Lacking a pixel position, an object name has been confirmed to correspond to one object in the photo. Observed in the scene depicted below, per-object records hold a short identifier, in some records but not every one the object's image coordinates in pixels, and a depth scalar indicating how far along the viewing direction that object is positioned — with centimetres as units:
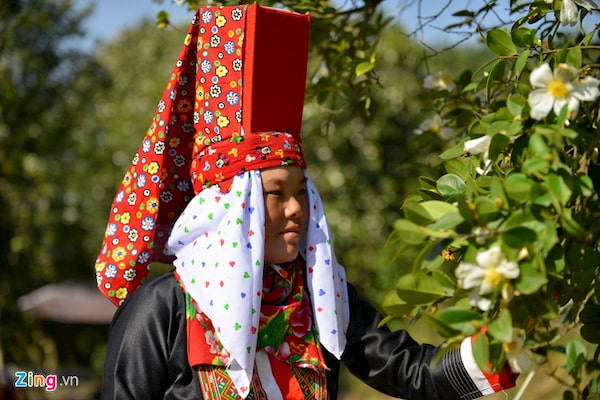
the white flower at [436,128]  318
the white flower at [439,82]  313
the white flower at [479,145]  252
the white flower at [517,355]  246
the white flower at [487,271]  238
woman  279
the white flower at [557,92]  242
